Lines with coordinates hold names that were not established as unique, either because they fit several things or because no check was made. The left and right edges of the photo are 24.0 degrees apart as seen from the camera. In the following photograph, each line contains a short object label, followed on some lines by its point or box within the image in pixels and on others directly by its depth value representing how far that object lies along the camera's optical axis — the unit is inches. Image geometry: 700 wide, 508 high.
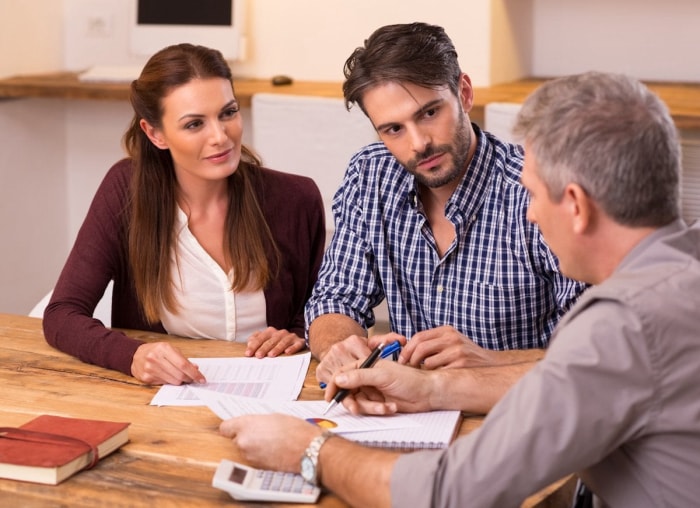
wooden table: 85.8
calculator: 84.4
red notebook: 86.9
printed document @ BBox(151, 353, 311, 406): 97.3
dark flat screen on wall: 174.2
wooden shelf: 152.6
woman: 116.2
